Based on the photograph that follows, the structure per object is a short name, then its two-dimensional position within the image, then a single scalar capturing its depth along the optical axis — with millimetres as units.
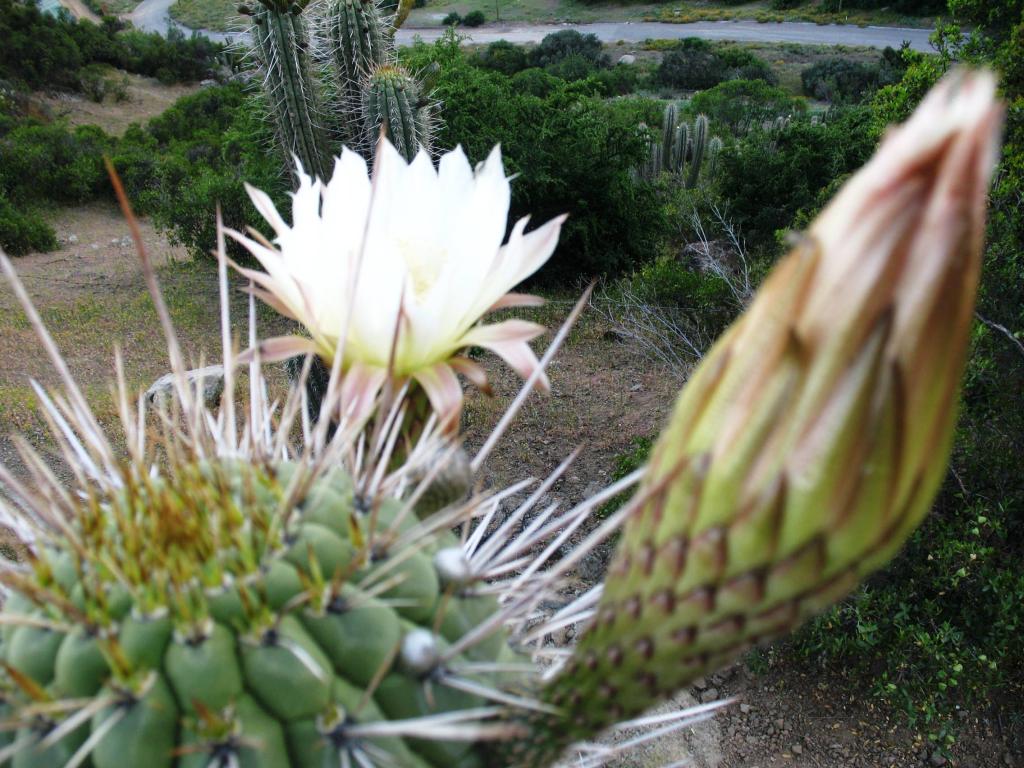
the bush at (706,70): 18797
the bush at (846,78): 16266
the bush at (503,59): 18828
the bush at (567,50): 20578
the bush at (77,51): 14117
